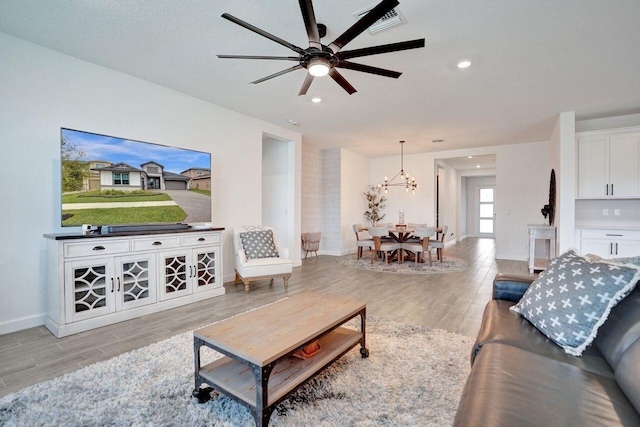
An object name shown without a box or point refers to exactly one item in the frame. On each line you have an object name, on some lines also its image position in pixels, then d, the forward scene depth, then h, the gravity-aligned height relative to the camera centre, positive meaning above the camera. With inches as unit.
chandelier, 332.9 +33.6
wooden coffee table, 60.1 -31.2
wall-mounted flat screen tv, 119.4 +13.0
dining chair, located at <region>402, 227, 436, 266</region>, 232.5 -27.2
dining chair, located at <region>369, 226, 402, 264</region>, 241.1 -27.4
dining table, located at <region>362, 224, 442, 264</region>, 252.6 -23.4
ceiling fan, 73.0 +47.7
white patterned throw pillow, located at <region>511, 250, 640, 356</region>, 59.6 -19.6
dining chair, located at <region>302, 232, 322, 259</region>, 284.0 -31.8
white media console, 109.3 -28.3
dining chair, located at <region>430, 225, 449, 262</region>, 247.6 -30.9
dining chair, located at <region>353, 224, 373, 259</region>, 262.8 -30.0
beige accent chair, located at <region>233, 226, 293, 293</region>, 163.2 -32.0
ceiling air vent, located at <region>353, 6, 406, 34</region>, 94.8 +63.3
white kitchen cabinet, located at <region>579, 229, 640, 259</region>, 173.9 -20.0
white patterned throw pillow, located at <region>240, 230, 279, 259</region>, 176.6 -21.5
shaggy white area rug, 65.1 -46.2
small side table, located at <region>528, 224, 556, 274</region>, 209.8 -21.5
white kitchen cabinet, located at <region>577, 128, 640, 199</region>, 183.3 +29.0
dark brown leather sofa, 40.9 -28.8
